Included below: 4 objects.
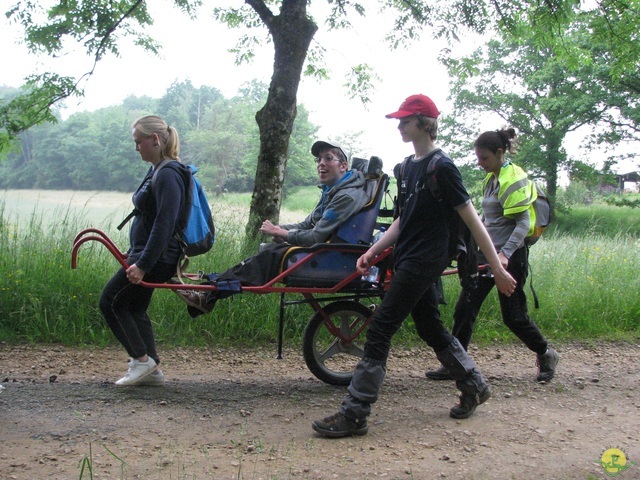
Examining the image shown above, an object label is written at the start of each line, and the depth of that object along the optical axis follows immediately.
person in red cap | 3.70
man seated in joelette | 4.45
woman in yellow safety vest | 4.71
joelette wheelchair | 4.42
